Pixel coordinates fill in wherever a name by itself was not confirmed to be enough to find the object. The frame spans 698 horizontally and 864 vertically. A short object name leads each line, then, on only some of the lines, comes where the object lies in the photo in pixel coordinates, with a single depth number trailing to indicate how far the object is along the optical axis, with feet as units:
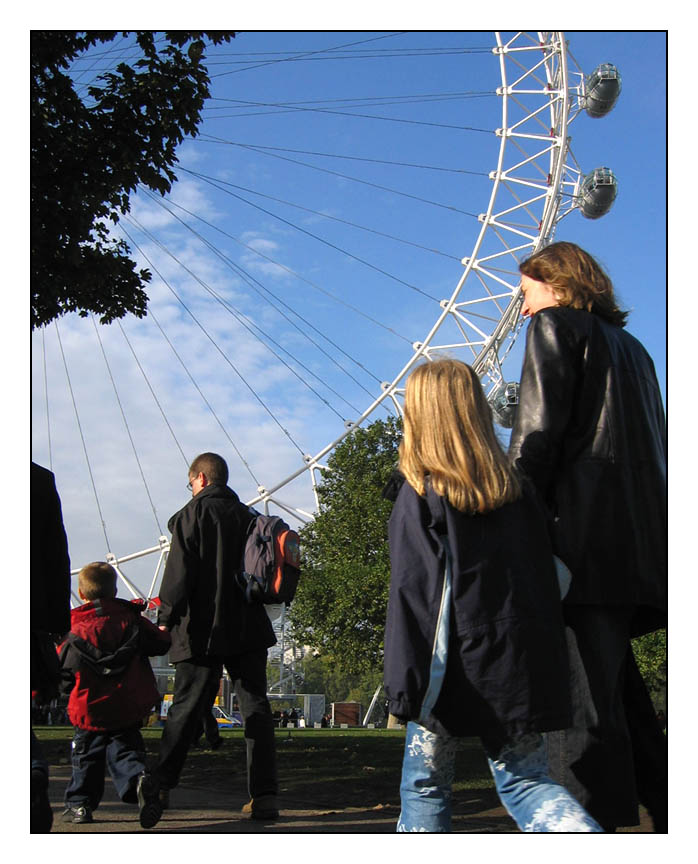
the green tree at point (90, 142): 26.53
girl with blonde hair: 8.54
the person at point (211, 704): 16.58
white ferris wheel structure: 93.04
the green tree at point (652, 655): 127.13
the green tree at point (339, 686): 335.67
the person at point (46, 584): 11.74
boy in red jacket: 15.81
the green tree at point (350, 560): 104.32
